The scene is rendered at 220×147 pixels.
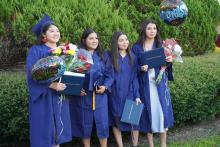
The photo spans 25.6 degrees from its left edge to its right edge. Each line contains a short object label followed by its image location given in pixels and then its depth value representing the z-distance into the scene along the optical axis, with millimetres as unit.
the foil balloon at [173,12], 6218
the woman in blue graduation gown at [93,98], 5711
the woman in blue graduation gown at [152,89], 5988
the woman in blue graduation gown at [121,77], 5883
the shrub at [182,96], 6043
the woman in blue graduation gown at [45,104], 5157
